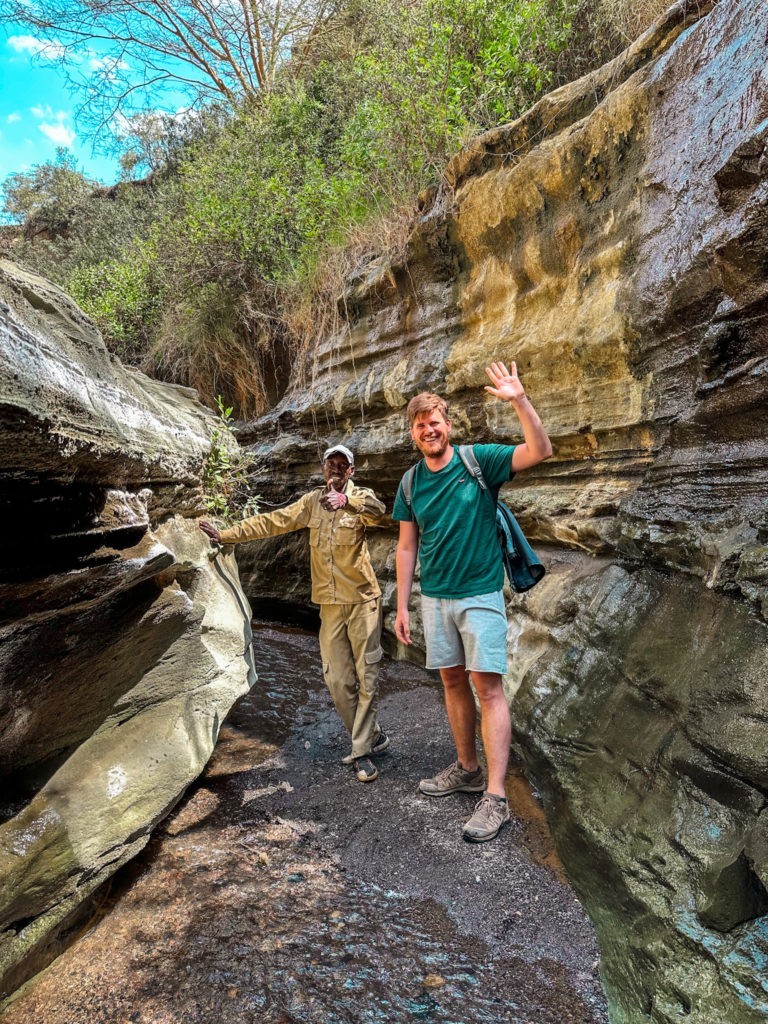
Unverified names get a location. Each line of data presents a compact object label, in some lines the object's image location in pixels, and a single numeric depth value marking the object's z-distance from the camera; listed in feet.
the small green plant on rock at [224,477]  15.81
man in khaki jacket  13.35
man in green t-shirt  10.35
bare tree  39.81
